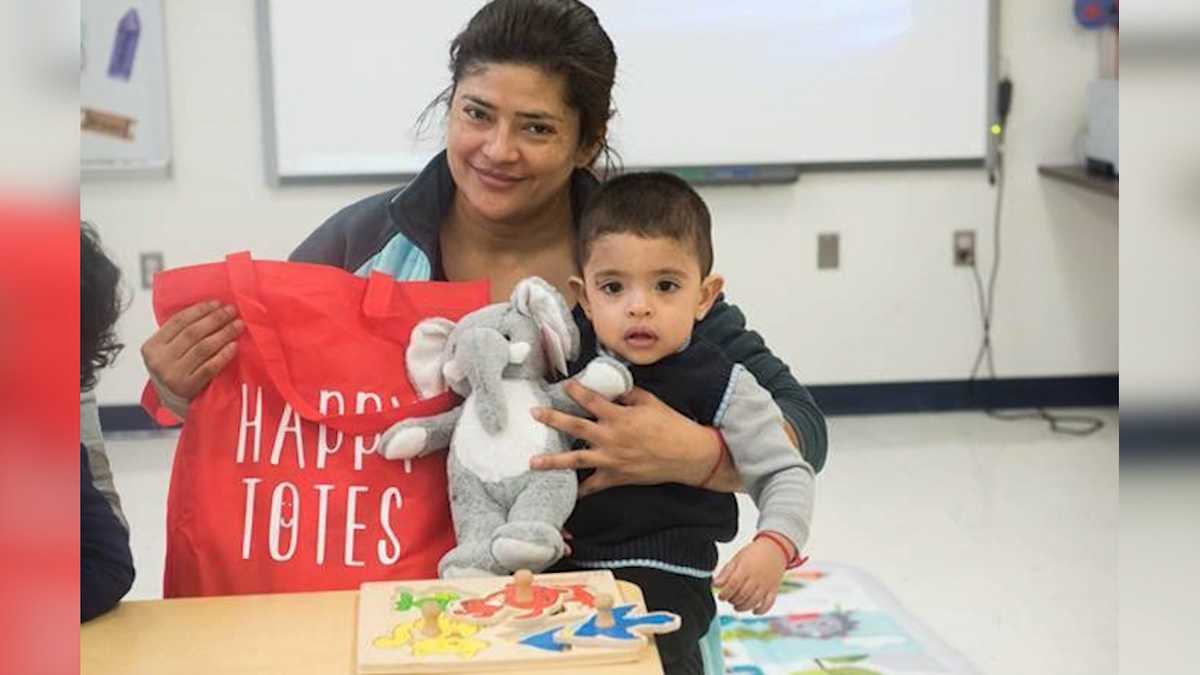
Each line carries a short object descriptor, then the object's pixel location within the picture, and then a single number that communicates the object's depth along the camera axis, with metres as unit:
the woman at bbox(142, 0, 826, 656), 1.33
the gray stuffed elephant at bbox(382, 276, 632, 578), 1.25
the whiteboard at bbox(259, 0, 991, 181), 4.45
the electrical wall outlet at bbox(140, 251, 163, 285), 4.57
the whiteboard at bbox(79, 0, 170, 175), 4.41
